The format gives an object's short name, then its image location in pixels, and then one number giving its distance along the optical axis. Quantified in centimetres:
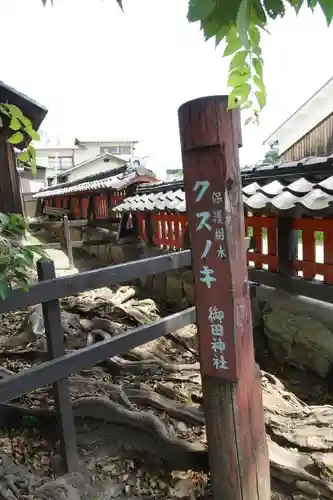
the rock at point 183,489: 219
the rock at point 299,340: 371
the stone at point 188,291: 586
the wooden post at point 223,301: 178
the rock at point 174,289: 619
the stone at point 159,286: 668
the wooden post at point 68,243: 949
